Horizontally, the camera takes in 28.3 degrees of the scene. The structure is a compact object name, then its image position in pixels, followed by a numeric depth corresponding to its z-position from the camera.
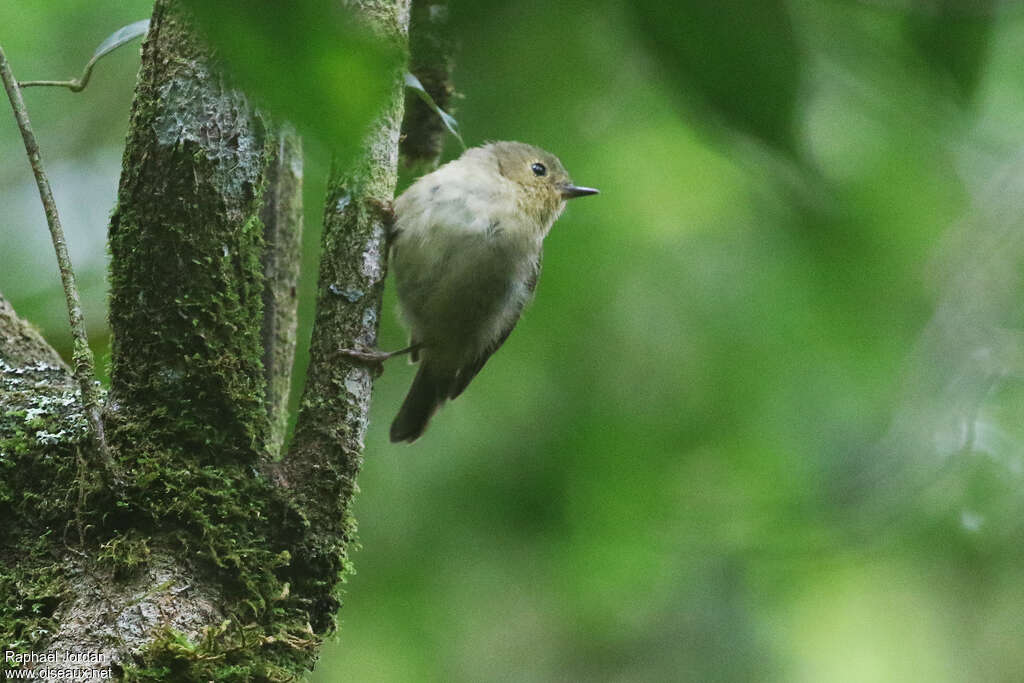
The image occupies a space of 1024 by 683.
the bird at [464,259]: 8.37
